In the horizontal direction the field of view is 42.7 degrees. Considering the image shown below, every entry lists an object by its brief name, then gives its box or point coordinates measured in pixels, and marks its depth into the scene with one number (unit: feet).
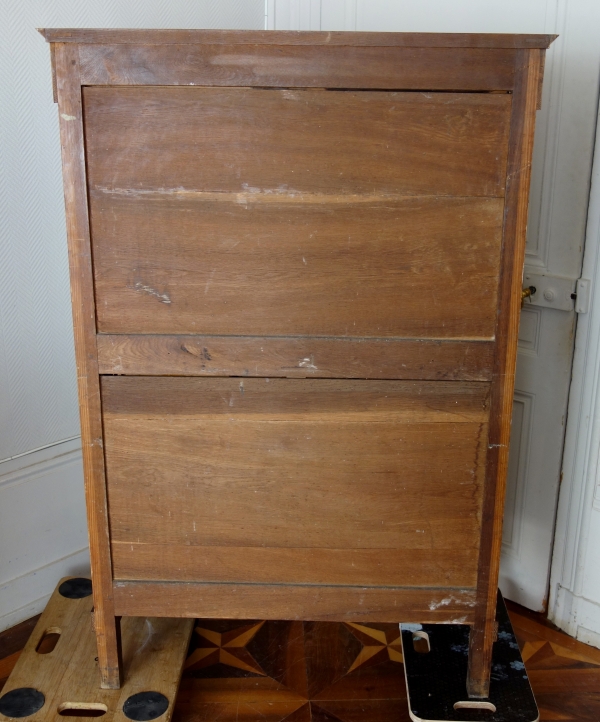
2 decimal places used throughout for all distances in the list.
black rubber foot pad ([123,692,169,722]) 4.75
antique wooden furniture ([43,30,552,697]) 3.95
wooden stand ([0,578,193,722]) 4.83
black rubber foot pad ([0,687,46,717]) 4.78
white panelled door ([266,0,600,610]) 5.25
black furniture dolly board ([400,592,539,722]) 4.85
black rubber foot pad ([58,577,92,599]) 5.99
